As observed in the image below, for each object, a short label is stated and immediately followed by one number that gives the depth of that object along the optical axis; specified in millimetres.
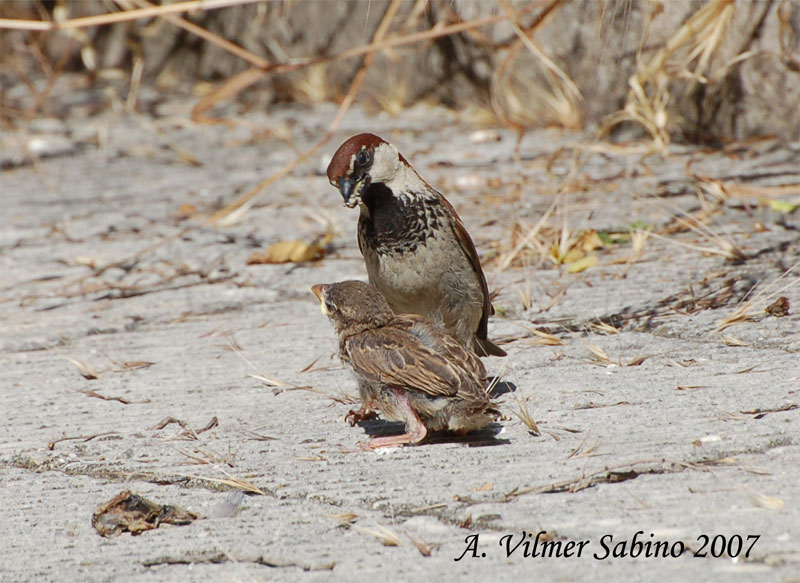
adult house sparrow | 7605
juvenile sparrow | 6148
